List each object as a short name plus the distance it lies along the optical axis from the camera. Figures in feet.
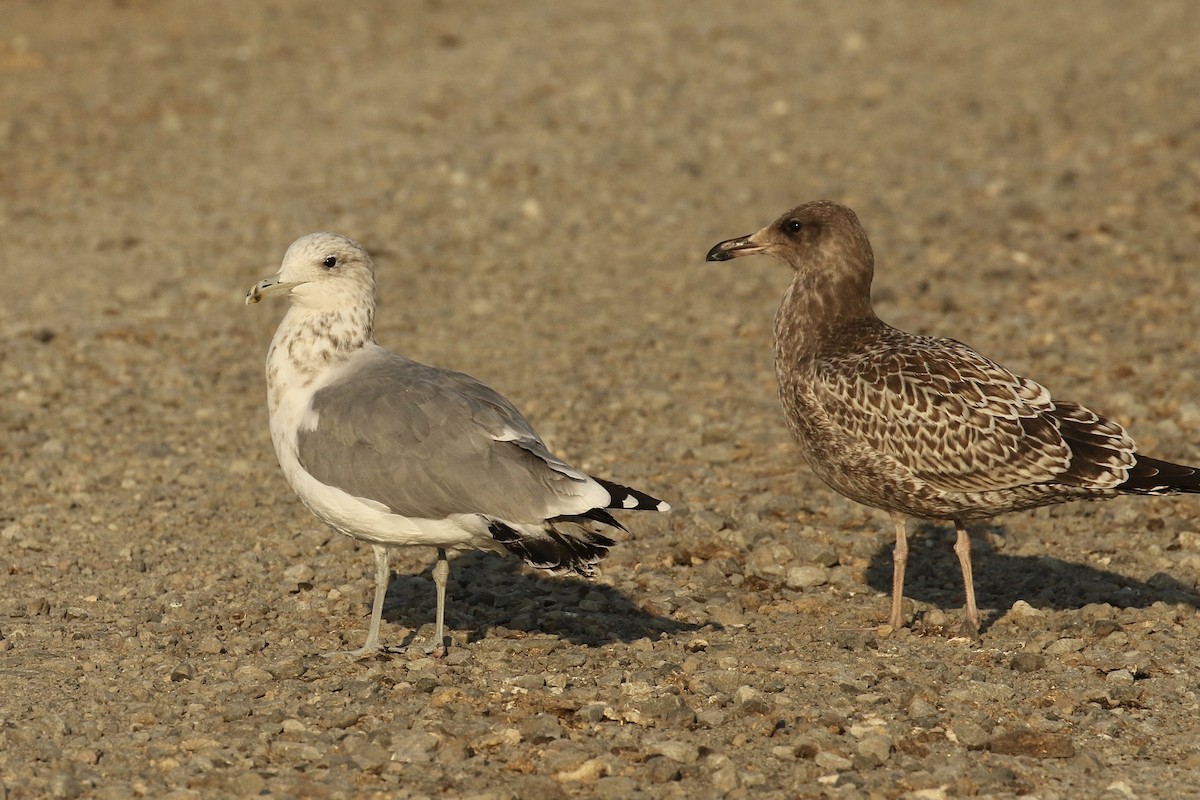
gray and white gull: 47.50
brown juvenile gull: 51.16
